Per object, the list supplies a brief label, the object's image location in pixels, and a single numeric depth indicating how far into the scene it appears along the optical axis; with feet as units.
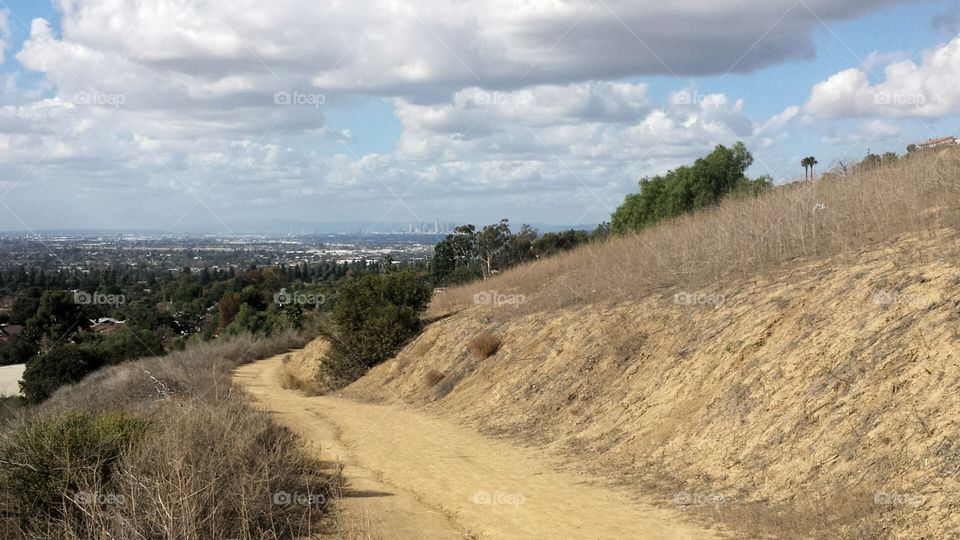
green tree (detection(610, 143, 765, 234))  119.55
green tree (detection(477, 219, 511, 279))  152.15
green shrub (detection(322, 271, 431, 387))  89.10
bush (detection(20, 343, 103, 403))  99.91
